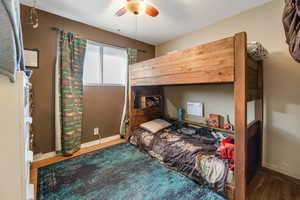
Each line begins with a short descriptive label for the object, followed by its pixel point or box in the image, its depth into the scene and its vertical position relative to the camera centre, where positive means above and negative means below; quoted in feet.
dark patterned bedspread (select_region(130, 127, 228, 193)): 4.79 -2.58
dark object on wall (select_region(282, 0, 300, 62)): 2.63 +1.62
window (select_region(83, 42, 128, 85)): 8.61 +2.44
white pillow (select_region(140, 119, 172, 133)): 8.50 -1.88
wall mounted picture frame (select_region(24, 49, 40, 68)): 6.35 +2.10
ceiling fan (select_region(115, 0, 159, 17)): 5.09 +3.77
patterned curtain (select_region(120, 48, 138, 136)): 9.72 -0.80
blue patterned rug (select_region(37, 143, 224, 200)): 4.55 -3.38
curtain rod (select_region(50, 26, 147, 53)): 6.99 +3.88
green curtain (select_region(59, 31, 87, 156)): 7.15 +0.57
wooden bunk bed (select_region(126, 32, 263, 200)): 3.95 +0.93
